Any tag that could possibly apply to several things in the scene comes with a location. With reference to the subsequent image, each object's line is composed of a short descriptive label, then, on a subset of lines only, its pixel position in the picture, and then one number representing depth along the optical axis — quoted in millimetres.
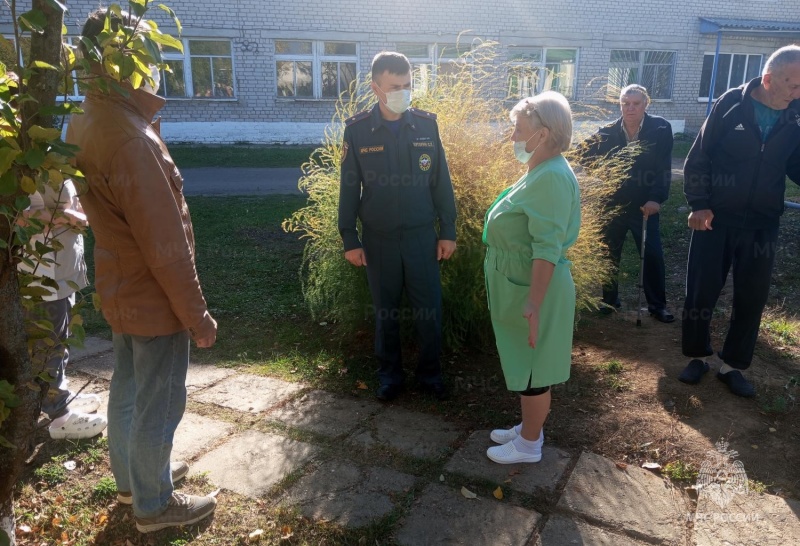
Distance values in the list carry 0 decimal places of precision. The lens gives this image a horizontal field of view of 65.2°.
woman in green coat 2664
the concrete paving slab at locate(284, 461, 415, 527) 2711
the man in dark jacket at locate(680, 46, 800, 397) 3613
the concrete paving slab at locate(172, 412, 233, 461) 3225
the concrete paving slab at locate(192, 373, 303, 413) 3777
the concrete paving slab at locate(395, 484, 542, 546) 2539
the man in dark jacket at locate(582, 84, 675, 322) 5164
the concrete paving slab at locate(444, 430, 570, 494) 2922
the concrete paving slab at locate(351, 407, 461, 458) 3270
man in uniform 3588
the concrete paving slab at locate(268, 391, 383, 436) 3514
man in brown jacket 2111
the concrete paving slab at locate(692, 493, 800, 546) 2529
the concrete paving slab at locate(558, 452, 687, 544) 2602
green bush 4297
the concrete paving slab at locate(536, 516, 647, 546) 2508
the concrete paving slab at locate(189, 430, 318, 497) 2955
